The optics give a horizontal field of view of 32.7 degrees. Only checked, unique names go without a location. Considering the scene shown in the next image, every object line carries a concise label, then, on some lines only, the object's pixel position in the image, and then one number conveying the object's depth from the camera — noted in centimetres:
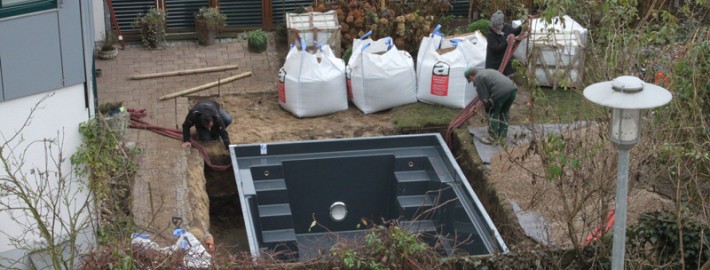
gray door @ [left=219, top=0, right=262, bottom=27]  1967
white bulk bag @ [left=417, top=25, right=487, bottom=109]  1700
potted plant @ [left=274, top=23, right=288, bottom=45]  1928
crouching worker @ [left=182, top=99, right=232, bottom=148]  1561
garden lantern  816
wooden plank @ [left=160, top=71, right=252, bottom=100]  1741
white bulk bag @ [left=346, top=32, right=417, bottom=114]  1702
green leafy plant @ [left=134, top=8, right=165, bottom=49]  1886
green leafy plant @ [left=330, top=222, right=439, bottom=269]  1152
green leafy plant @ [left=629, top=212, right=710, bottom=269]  1134
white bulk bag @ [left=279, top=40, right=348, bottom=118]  1684
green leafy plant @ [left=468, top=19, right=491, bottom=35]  1875
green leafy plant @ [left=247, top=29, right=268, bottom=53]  1888
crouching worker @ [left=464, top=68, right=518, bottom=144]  1560
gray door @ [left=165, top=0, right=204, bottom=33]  1939
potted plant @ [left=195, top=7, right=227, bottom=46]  1909
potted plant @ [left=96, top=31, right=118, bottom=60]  1862
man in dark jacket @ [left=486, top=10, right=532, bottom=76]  1664
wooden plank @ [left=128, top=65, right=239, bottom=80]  1800
